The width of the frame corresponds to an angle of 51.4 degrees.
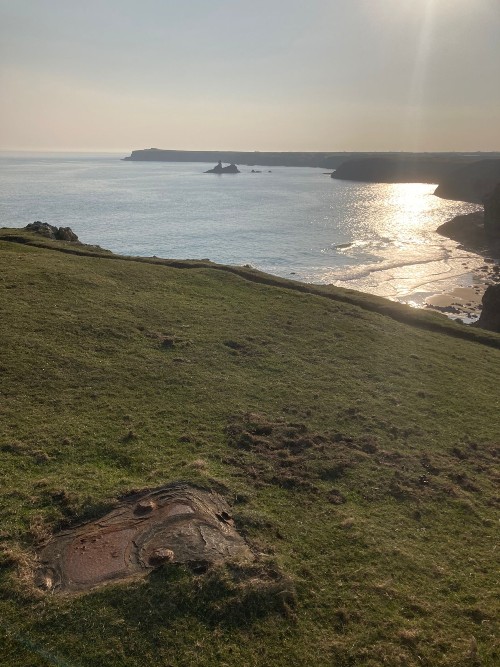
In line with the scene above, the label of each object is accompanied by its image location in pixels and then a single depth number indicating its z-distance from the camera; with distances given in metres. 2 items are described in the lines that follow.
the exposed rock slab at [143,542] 8.45
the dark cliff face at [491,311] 34.47
